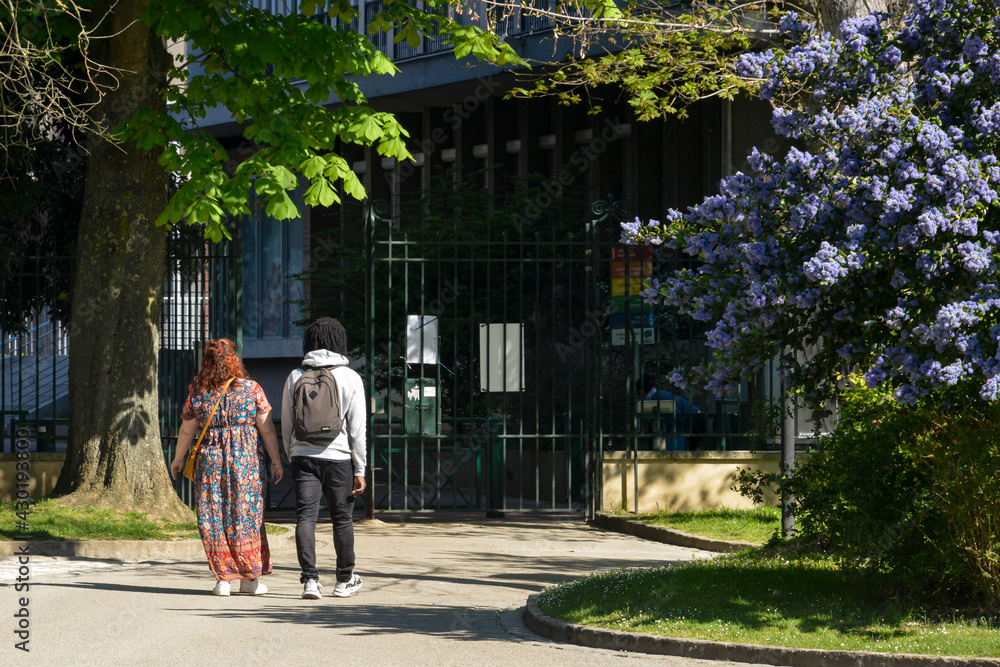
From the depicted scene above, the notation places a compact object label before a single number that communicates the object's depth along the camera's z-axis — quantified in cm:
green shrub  718
